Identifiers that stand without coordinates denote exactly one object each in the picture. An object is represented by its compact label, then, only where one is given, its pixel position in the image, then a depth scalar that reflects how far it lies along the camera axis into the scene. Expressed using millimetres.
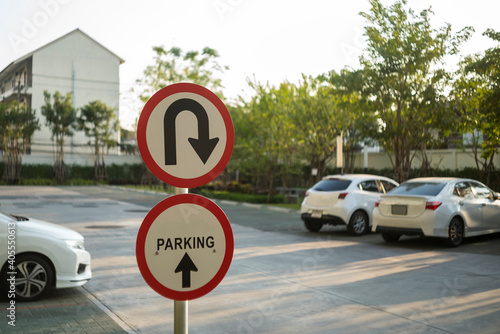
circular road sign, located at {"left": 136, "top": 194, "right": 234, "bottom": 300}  2986
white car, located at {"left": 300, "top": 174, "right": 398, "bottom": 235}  14820
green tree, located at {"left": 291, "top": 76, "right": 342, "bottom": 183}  24688
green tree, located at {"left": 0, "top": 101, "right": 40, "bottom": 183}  46344
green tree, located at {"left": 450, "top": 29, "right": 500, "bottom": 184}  15695
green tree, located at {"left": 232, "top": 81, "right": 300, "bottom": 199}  26797
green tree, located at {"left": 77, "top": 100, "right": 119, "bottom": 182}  50531
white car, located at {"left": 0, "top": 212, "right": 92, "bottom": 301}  6918
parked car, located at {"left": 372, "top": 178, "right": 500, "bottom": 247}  12422
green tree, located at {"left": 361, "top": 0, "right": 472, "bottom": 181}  18297
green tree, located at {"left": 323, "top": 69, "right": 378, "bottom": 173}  19281
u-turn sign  3057
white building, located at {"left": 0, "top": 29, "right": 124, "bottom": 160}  53156
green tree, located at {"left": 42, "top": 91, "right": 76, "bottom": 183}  48656
